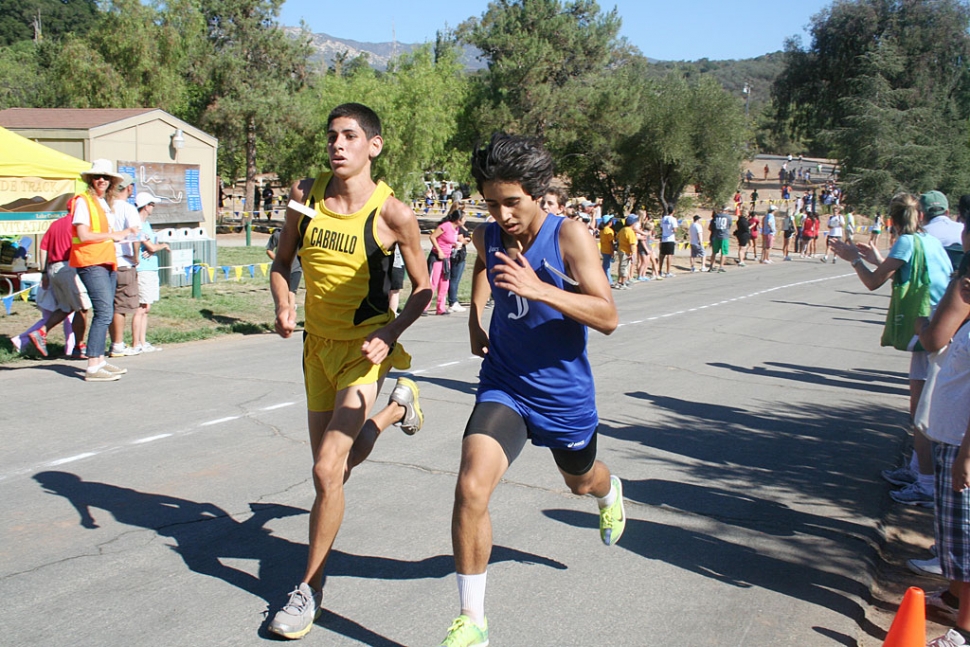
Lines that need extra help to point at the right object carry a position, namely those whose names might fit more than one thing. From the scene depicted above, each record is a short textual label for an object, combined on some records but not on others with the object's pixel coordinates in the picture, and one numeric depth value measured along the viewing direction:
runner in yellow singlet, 4.08
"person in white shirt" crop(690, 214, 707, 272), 27.48
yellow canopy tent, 11.93
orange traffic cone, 3.43
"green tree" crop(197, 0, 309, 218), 39.81
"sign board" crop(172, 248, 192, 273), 16.77
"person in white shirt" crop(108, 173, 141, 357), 9.84
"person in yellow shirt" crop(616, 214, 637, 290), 21.58
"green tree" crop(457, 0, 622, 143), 44.50
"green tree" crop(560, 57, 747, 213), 41.00
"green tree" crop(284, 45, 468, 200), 35.28
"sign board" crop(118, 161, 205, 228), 18.97
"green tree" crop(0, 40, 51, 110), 43.97
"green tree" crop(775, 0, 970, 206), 45.88
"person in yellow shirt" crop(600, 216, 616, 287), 20.30
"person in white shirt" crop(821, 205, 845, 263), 29.94
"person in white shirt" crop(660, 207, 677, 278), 24.40
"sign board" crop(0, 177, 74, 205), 11.91
